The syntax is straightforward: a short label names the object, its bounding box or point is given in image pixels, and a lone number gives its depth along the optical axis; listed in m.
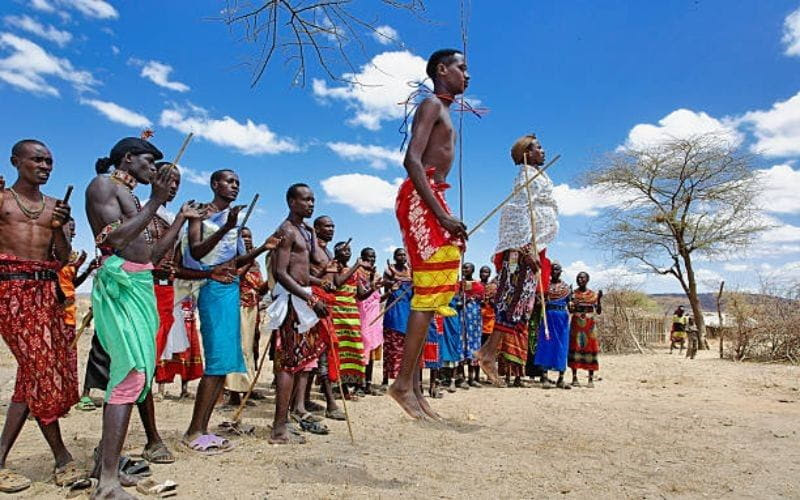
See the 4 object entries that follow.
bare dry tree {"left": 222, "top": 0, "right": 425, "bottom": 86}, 3.97
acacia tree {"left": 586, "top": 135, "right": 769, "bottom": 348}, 24.56
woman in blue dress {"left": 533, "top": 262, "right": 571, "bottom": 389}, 10.34
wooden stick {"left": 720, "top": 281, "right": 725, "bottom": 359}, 16.69
